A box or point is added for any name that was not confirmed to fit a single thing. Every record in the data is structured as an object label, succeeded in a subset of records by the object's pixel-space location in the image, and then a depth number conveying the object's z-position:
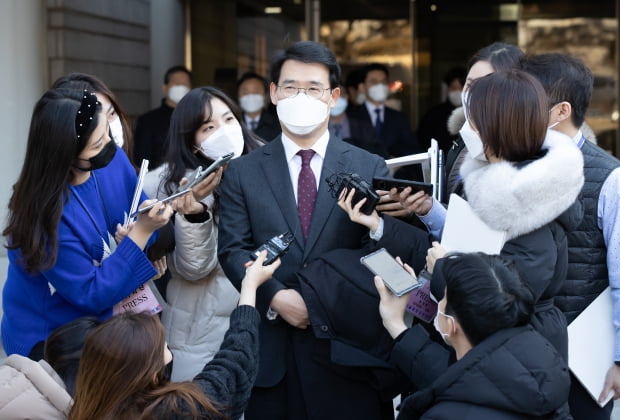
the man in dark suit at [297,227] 3.46
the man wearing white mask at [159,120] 8.36
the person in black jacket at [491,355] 2.53
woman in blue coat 3.23
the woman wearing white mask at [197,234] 3.86
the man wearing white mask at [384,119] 8.70
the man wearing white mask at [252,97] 8.60
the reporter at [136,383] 2.53
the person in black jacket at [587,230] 3.24
